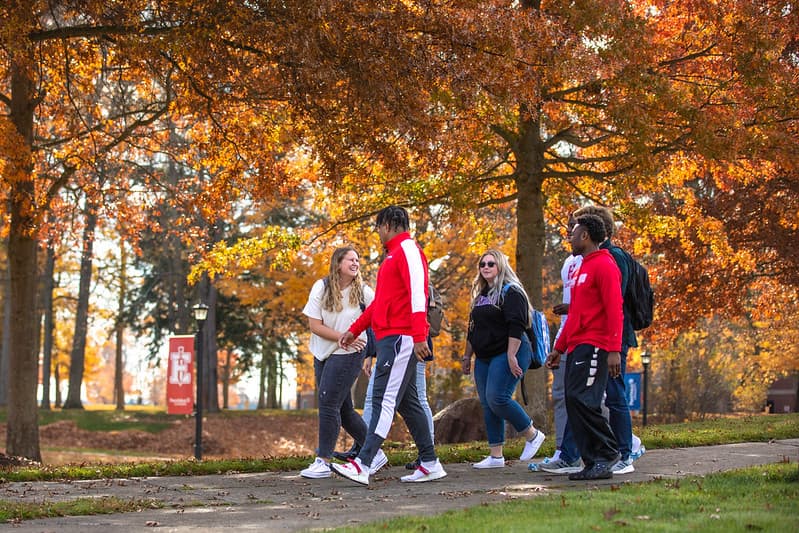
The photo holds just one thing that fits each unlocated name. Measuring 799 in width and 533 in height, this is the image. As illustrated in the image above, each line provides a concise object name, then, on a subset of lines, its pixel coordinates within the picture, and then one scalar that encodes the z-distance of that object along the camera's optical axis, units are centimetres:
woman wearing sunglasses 1647
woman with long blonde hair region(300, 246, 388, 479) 1600
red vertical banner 4086
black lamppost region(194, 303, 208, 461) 3765
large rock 2811
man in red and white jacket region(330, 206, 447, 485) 1440
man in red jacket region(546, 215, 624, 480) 1432
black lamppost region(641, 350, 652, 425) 5558
